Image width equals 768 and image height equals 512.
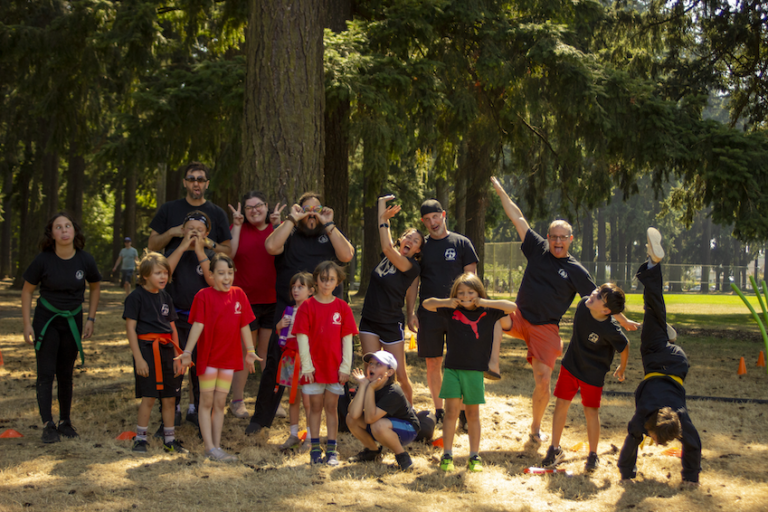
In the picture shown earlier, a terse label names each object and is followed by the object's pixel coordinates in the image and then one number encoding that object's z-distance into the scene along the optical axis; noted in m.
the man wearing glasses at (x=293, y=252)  5.34
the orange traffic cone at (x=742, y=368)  9.06
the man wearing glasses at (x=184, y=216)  5.38
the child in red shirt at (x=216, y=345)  4.83
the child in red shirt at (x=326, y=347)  4.77
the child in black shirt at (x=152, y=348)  4.88
